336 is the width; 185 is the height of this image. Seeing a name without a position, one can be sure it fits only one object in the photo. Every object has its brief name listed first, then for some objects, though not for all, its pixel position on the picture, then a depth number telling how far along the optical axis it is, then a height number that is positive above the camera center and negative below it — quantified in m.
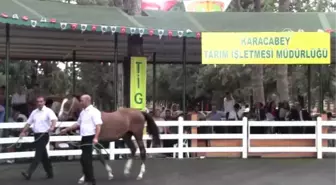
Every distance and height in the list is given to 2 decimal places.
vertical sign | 13.31 +0.25
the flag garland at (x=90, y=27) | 10.77 +1.54
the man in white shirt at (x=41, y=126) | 9.69 -0.63
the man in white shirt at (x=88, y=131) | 8.73 -0.66
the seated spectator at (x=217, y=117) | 14.41 -0.72
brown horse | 9.79 -0.65
